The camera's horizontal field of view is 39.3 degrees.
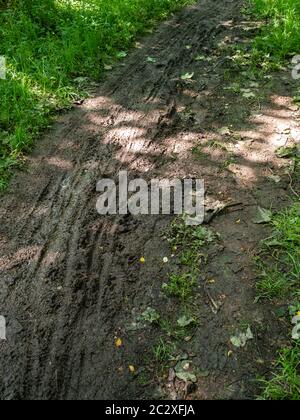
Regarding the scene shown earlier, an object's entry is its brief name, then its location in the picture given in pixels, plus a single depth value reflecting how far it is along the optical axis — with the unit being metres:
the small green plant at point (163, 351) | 2.63
